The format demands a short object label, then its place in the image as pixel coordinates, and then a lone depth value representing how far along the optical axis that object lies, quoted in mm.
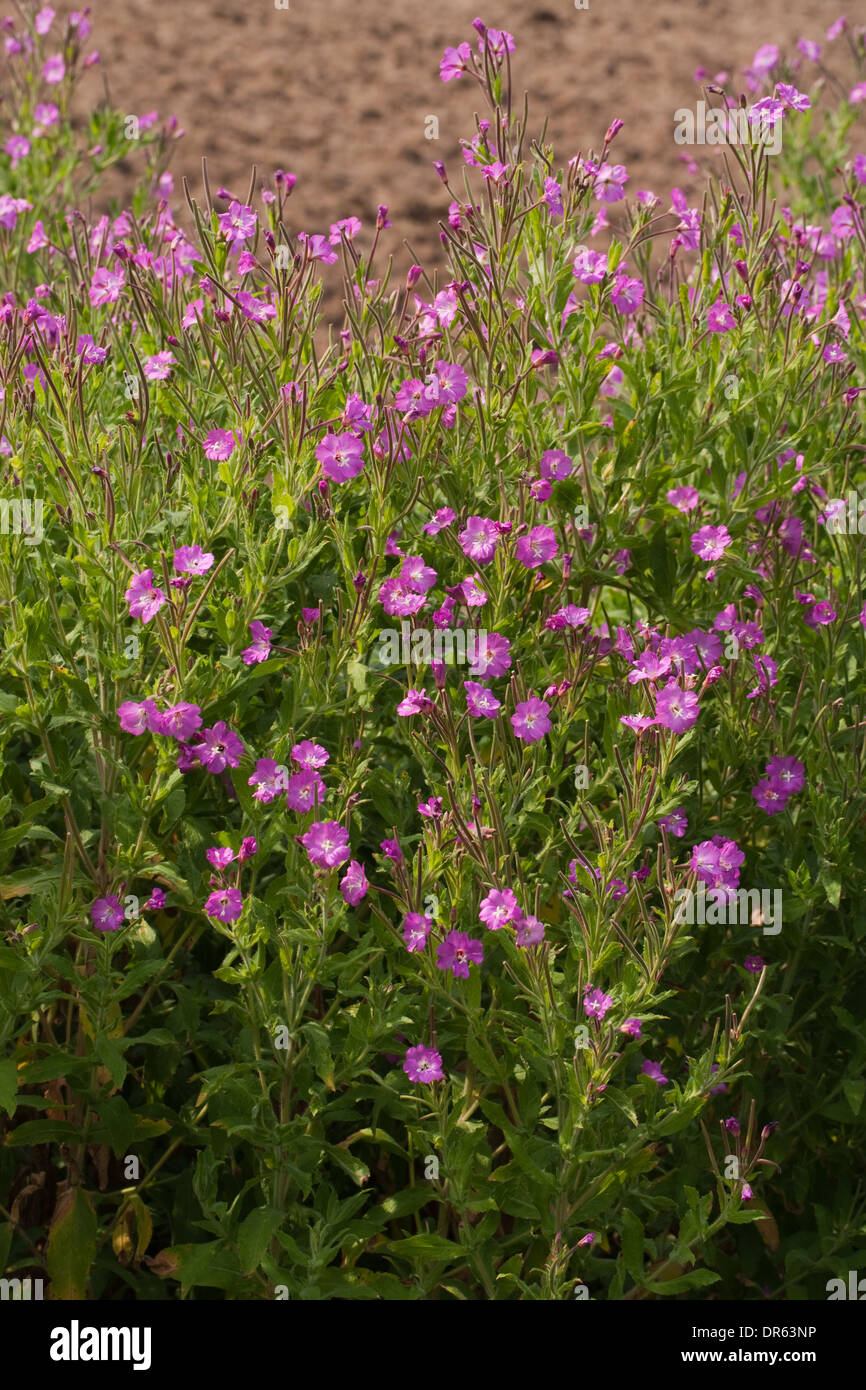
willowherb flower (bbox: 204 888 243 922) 2674
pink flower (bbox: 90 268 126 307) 3541
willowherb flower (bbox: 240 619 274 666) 2924
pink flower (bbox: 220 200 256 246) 3215
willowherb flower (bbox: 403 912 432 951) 2707
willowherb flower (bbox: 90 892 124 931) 2848
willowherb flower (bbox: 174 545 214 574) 2848
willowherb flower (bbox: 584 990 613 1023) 2664
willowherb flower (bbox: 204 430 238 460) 3068
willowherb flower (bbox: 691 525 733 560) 3121
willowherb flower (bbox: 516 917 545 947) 2619
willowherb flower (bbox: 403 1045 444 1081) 2779
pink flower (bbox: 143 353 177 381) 3312
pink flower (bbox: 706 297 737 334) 3248
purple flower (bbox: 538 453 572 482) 3146
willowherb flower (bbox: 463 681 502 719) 2875
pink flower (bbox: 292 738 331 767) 2805
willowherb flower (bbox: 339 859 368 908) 2723
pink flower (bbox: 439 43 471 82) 3346
